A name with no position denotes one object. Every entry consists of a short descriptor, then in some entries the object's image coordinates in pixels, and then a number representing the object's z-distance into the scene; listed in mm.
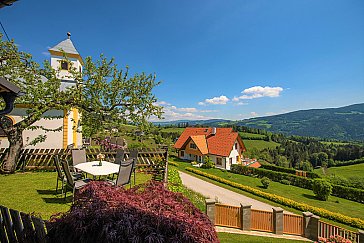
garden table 5558
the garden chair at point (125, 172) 5219
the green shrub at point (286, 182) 26641
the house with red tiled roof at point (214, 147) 33375
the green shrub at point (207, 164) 31922
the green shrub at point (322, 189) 19473
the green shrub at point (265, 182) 21888
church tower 14870
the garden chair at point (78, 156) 7238
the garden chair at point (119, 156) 8144
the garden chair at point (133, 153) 8105
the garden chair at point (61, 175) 5864
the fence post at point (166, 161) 7566
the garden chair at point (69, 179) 5184
